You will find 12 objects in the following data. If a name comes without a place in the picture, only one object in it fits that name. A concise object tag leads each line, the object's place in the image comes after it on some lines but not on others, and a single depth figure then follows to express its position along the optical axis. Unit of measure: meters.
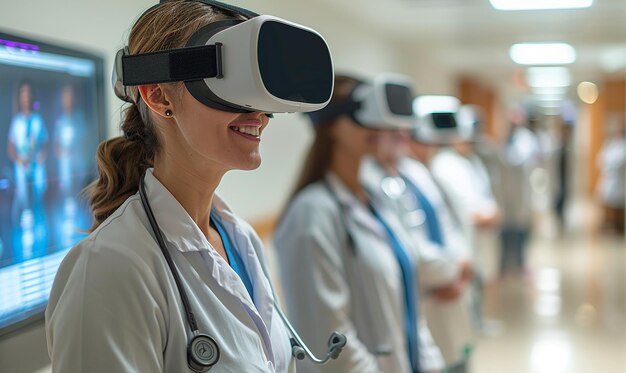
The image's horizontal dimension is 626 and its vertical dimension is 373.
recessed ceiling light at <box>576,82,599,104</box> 7.96
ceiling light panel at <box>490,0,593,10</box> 4.00
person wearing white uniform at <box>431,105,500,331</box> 4.36
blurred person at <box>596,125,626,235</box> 8.53
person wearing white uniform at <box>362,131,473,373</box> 2.74
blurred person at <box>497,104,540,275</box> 6.48
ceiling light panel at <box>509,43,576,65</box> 5.19
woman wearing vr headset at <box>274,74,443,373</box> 1.79
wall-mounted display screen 1.44
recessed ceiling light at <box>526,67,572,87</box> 6.42
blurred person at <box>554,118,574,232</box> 9.63
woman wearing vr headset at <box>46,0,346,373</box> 0.90
